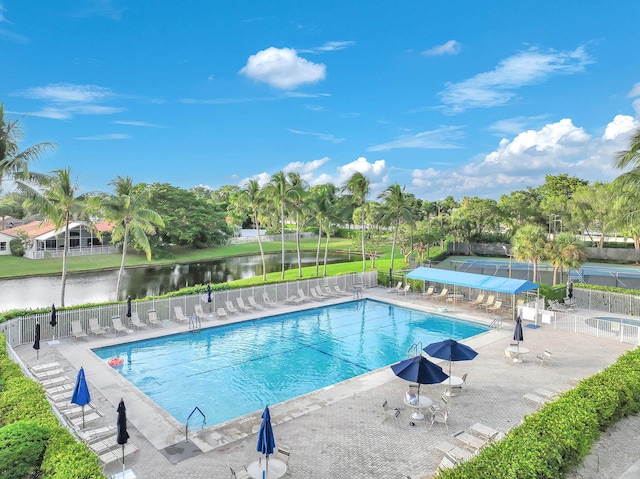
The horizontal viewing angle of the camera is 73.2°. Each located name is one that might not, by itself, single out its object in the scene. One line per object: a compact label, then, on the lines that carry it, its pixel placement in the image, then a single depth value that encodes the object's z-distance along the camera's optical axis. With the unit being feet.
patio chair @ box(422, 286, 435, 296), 92.47
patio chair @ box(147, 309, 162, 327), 67.77
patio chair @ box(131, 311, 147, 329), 65.72
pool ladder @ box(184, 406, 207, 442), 33.41
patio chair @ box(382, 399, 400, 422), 37.21
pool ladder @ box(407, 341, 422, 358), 58.95
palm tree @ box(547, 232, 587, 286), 88.99
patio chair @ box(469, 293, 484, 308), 82.79
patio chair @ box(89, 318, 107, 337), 61.41
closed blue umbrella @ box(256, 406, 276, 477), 27.12
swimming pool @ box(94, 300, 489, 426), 45.80
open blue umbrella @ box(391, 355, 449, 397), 35.63
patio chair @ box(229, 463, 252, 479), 26.96
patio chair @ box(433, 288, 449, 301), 89.54
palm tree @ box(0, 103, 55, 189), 54.80
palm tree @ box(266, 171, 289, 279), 107.45
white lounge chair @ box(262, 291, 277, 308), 83.48
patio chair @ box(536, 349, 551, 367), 50.66
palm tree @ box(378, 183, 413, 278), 115.65
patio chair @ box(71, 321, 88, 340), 59.72
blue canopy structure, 72.79
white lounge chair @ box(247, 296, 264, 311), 80.43
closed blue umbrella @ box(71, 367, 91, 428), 33.14
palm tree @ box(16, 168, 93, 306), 59.62
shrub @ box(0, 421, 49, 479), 23.15
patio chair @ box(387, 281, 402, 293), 96.71
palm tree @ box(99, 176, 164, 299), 79.10
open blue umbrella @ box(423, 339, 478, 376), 41.42
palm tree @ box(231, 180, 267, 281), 109.81
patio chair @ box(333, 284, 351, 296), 94.17
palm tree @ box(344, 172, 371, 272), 115.24
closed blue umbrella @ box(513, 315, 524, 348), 52.21
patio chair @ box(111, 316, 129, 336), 63.14
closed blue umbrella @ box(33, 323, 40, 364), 51.37
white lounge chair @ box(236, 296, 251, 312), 78.74
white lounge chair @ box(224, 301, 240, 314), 77.25
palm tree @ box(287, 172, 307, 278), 109.09
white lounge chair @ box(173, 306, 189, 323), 70.18
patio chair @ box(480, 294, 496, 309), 79.51
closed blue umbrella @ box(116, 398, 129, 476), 28.48
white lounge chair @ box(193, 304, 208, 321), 73.76
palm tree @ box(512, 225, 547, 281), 93.45
